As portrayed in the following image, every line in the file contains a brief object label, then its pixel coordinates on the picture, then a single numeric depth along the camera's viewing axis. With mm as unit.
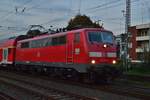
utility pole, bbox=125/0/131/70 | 33000
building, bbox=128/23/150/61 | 77062
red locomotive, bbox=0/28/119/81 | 20344
